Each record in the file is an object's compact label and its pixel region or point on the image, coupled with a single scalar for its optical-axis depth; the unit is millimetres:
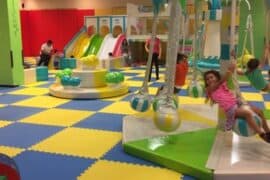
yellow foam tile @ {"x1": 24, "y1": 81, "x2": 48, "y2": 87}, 7421
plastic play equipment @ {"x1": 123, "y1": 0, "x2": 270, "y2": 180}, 2586
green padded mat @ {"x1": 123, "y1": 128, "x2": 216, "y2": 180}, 2725
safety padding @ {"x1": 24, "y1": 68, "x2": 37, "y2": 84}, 7553
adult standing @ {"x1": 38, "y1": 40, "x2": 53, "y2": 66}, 10766
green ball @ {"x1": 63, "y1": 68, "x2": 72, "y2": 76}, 6289
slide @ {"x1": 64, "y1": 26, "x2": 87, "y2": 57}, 11664
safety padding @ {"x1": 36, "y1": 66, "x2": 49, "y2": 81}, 8014
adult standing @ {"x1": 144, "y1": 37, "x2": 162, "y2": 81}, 7515
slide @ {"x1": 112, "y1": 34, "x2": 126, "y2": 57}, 11023
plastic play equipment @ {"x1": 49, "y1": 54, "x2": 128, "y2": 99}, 5891
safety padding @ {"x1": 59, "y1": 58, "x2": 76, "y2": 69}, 10609
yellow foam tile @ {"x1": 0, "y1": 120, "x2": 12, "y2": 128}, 4266
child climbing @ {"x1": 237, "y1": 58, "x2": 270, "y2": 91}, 3035
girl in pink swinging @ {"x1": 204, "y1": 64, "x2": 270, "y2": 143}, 2580
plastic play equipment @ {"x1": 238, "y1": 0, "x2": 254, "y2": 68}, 5600
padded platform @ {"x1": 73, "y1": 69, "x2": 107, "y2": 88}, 6168
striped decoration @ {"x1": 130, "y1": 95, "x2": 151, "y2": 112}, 3630
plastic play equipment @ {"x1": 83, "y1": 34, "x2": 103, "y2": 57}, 11422
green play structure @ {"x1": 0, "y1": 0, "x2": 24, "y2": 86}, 6871
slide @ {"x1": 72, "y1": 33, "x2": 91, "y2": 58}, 11555
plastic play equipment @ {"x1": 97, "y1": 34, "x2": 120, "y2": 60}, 10977
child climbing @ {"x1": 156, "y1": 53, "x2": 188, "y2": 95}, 4195
